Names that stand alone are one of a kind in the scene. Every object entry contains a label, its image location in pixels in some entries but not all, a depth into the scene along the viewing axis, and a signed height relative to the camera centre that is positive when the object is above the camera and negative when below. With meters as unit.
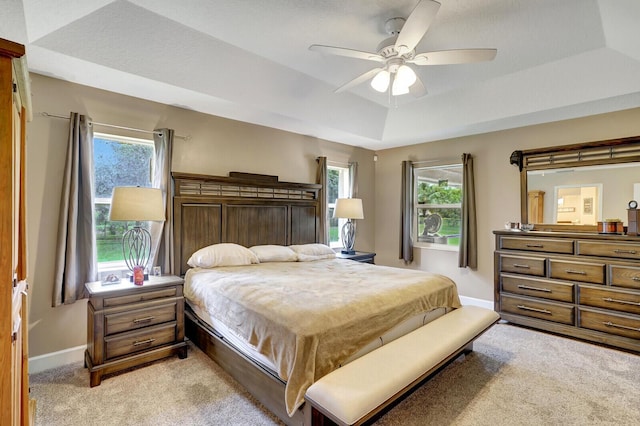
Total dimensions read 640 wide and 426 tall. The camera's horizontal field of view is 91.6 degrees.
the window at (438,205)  4.91 +0.15
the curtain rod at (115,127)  2.75 +0.86
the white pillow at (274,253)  3.72 -0.49
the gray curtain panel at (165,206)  3.25 +0.08
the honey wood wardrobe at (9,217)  1.06 -0.02
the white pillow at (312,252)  3.96 -0.51
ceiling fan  2.00 +1.18
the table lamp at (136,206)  2.68 +0.06
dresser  3.07 -0.76
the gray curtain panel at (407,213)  5.25 +0.01
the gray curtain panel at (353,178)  5.27 +0.60
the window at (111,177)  3.12 +0.37
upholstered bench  1.53 -0.91
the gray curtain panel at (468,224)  4.54 -0.15
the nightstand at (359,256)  4.50 -0.63
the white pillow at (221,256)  3.25 -0.47
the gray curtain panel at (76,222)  2.73 -0.08
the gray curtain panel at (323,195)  4.83 +0.29
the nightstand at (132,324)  2.48 -0.95
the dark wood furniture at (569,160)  3.46 +0.66
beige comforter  1.75 -0.65
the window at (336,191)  5.41 +0.39
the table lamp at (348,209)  4.69 +0.07
